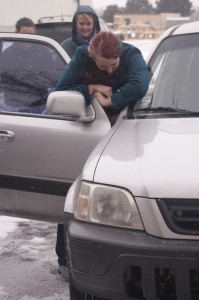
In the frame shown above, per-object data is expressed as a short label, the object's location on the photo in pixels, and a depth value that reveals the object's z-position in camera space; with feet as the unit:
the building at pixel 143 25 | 149.89
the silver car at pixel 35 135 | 12.14
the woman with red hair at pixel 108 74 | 11.93
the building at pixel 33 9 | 103.81
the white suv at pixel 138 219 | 8.13
